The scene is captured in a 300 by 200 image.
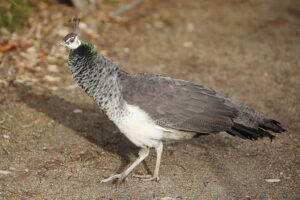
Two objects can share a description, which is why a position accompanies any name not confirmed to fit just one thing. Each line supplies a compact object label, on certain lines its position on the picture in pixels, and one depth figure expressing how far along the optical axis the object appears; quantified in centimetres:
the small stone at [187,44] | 1534
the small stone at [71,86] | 1243
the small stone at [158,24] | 1669
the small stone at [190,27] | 1649
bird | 847
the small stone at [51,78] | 1277
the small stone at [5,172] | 876
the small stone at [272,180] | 881
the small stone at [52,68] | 1324
